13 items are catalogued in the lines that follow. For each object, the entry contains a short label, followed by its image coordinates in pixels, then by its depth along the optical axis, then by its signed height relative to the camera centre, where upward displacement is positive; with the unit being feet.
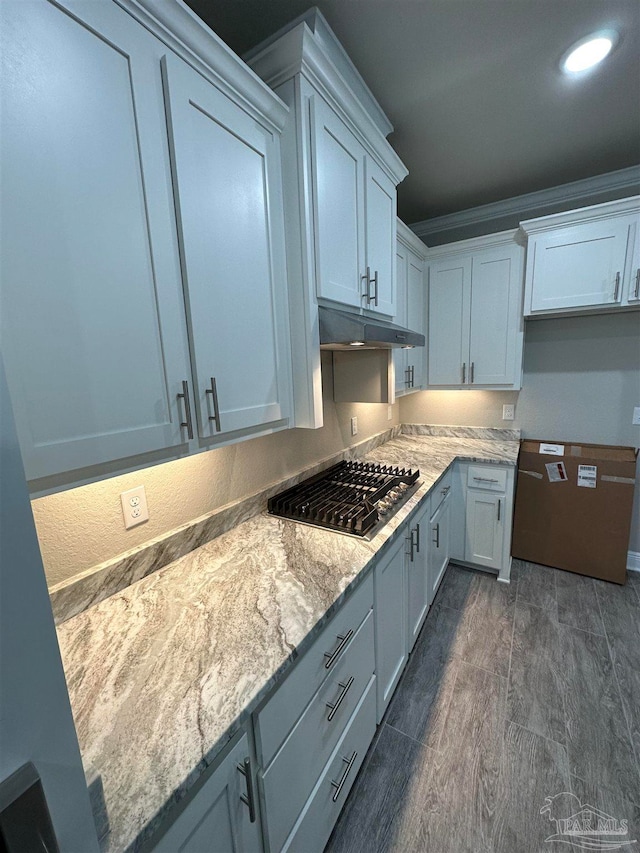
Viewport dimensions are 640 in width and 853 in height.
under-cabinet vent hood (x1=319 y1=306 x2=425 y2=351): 4.11 +0.50
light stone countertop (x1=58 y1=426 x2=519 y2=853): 1.97 -2.17
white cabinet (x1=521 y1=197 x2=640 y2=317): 6.84 +2.13
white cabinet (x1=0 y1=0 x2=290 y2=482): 2.09 +1.08
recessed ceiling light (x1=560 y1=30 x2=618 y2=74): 4.40 +4.06
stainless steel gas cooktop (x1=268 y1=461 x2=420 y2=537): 4.69 -1.94
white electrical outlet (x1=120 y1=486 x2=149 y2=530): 3.62 -1.34
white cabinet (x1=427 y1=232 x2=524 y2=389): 8.09 +1.30
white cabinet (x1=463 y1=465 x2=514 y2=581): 7.96 -3.51
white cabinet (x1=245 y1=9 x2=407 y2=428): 3.87 +2.41
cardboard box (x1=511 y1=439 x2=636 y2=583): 7.92 -3.40
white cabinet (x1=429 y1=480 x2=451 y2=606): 6.95 -3.55
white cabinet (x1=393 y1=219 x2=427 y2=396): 7.57 +1.58
